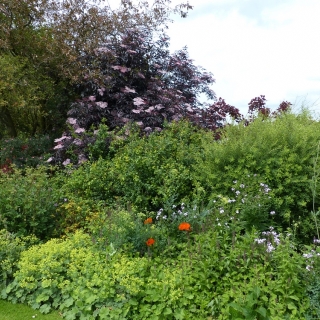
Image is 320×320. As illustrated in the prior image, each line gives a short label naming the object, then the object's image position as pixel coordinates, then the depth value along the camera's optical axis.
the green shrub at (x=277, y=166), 5.06
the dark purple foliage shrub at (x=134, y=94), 7.75
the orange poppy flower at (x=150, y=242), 3.83
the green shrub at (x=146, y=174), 5.50
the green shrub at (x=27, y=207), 4.99
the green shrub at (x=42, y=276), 3.94
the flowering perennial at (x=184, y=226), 3.85
